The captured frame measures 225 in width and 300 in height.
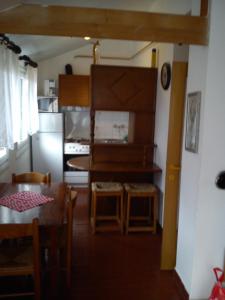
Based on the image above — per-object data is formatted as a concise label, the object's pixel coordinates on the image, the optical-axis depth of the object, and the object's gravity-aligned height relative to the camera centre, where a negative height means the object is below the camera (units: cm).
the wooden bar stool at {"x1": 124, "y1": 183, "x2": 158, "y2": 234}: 326 -94
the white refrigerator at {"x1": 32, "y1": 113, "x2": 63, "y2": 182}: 491 -58
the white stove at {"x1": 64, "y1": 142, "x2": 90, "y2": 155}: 505 -62
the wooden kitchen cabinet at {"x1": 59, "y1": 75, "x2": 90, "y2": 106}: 494 +47
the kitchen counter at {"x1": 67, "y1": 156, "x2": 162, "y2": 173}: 327 -63
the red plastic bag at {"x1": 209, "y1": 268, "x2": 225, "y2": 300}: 171 -110
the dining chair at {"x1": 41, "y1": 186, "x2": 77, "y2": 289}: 208 -103
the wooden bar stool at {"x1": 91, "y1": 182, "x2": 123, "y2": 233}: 324 -103
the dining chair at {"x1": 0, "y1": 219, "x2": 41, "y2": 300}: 172 -101
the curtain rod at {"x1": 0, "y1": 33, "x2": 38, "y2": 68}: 260 +70
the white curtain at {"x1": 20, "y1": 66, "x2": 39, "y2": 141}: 399 +15
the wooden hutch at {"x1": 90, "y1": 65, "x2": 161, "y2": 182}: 348 +6
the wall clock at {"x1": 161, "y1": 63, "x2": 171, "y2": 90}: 310 +49
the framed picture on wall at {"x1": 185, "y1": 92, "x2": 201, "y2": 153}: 192 -2
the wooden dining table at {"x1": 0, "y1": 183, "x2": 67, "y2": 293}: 182 -71
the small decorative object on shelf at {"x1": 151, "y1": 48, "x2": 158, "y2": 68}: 359 +78
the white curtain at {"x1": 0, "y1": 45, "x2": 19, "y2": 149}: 270 +20
